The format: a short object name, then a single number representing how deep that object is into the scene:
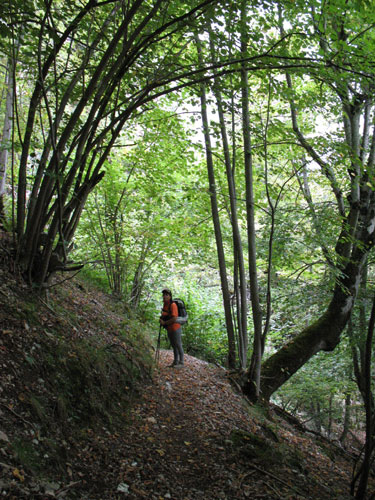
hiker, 7.13
